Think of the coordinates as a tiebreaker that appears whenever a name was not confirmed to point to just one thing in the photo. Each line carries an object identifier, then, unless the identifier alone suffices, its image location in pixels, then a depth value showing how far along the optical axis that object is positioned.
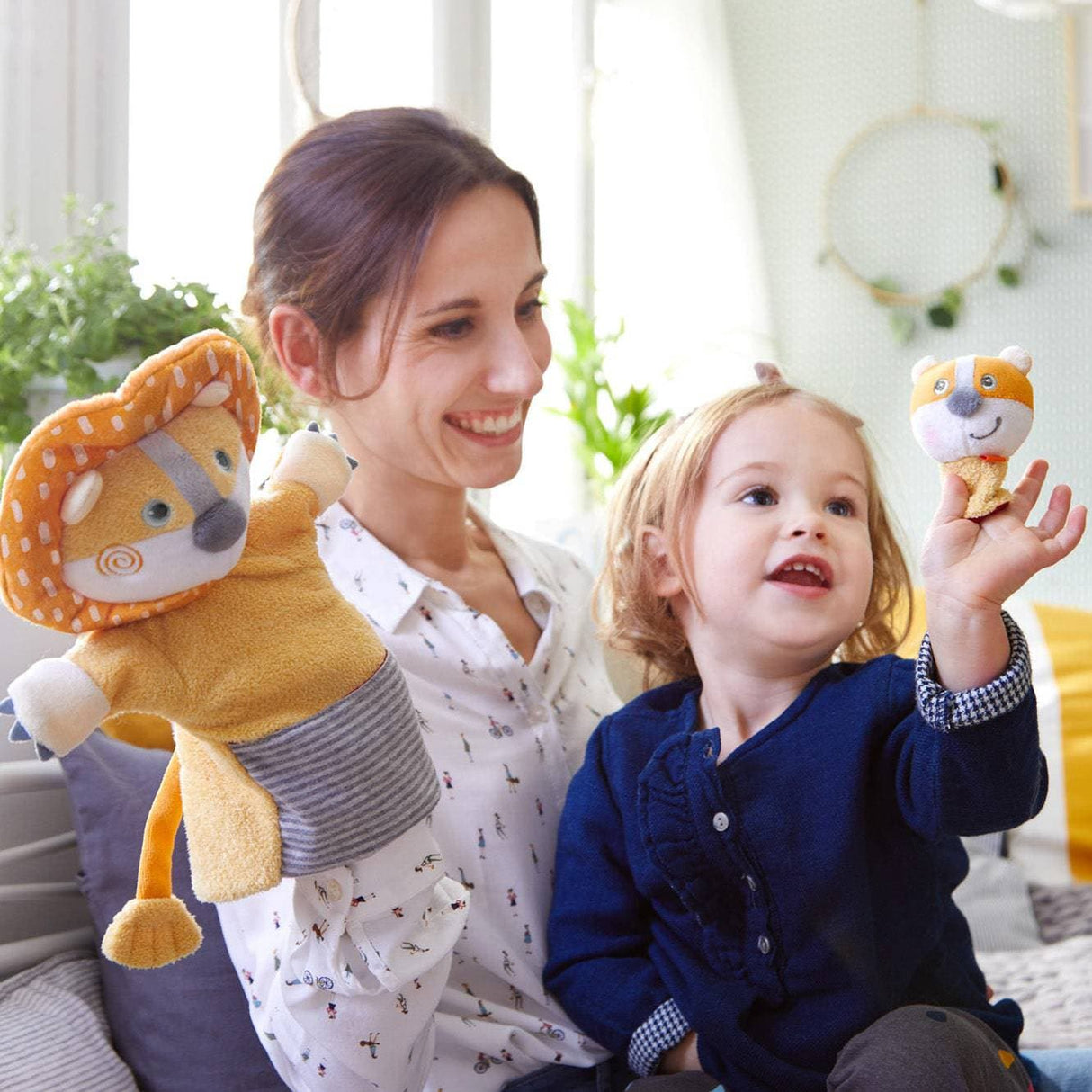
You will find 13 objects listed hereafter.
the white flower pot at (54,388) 1.56
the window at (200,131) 2.23
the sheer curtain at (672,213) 3.60
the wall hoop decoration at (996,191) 3.41
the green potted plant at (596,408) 3.24
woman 1.25
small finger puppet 0.92
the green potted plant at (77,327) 1.53
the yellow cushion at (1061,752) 2.28
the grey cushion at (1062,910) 2.10
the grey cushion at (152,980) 1.20
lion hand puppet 0.67
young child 0.98
